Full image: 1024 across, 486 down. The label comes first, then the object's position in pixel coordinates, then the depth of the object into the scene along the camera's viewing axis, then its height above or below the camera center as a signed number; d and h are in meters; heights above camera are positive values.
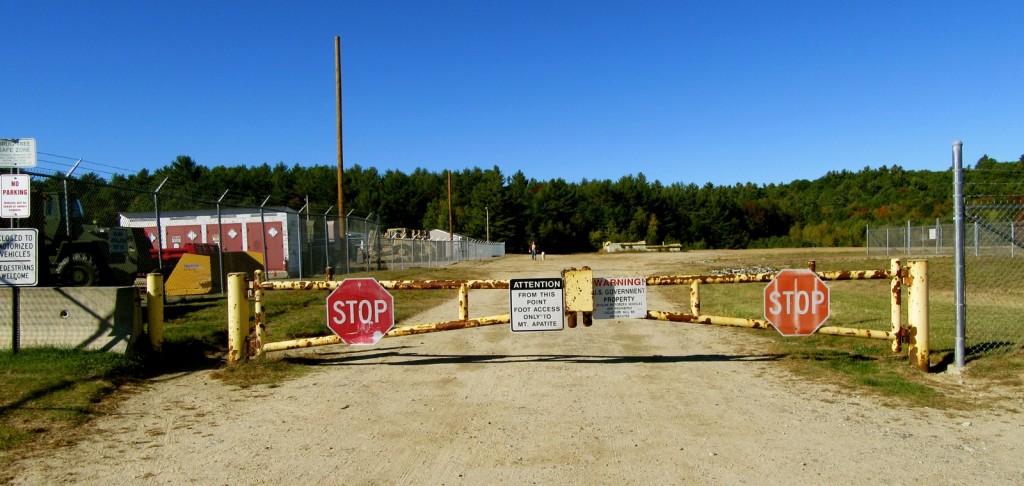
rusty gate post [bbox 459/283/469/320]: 8.07 -0.74
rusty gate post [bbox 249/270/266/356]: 8.12 -0.86
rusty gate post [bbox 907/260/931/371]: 7.52 -0.91
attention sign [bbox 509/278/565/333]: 7.97 -0.78
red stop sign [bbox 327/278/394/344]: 7.95 -0.81
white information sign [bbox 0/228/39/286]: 8.17 -0.15
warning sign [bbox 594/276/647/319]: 8.09 -0.74
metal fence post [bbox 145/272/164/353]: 8.47 -0.80
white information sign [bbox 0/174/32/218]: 8.16 +0.57
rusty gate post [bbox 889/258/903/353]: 7.66 -0.75
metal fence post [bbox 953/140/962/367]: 7.38 -0.24
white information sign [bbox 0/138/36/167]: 8.93 +1.18
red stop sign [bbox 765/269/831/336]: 7.85 -0.78
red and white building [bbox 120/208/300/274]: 22.92 +0.47
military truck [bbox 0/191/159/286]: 13.55 -0.07
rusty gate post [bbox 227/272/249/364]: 8.02 -0.87
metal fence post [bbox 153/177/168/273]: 13.42 +0.67
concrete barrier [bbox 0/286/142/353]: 8.29 -0.87
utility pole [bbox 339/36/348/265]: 24.98 +2.56
